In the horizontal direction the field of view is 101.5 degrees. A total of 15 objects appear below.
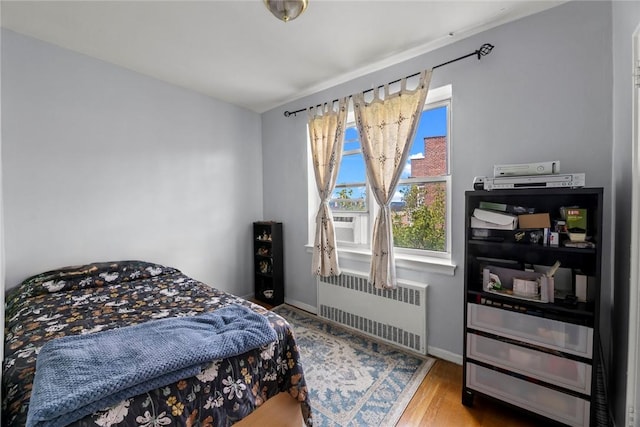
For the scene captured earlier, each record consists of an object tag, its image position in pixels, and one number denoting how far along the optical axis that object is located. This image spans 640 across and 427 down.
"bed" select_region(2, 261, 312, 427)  0.97
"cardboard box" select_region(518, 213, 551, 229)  1.50
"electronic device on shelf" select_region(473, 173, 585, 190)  1.38
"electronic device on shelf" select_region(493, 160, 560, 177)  1.45
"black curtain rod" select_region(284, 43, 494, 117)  1.86
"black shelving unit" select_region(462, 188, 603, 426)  1.35
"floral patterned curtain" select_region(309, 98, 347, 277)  2.66
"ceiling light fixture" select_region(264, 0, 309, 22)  1.39
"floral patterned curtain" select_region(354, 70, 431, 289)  2.17
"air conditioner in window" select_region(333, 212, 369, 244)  2.74
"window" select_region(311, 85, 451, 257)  2.20
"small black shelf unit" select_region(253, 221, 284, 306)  3.28
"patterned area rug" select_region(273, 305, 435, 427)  1.60
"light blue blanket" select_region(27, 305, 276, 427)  0.84
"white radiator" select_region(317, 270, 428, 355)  2.19
